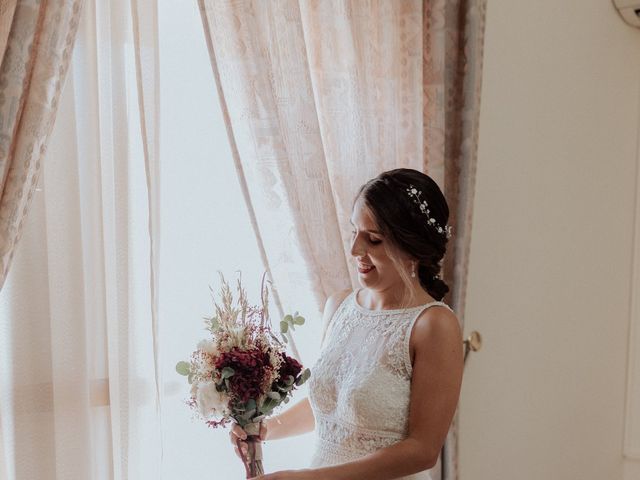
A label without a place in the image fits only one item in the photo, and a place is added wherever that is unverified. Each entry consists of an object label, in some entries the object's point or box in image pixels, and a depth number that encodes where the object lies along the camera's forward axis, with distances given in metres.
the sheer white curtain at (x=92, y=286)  1.98
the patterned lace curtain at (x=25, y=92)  1.78
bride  2.07
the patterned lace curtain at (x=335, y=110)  2.29
